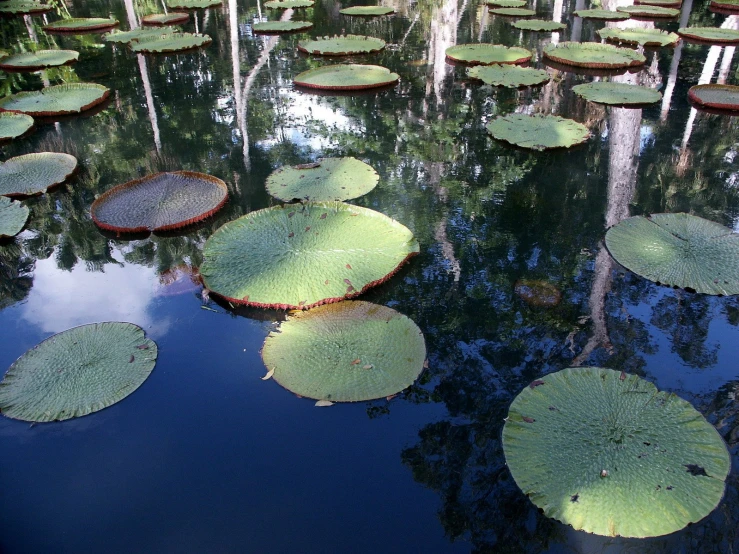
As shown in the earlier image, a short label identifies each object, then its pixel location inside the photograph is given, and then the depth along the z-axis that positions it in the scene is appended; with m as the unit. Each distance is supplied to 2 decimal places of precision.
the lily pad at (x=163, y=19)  8.29
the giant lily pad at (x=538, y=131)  4.03
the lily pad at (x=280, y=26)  7.80
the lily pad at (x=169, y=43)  6.72
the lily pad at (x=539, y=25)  7.55
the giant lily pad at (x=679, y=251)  2.58
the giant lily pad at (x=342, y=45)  6.61
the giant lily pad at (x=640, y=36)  6.90
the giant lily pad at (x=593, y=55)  6.02
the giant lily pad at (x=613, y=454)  1.63
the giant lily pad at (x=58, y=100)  4.86
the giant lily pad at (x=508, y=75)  5.37
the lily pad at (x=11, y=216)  3.10
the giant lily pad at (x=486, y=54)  6.09
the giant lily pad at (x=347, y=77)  5.43
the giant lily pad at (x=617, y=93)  4.85
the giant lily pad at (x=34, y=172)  3.58
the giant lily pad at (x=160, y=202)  3.13
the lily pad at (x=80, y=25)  8.00
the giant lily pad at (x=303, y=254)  2.51
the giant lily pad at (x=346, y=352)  2.08
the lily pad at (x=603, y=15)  8.05
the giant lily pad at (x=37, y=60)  6.32
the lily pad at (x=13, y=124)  4.35
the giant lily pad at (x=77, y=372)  2.02
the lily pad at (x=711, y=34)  6.84
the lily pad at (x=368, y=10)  8.71
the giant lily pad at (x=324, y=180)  3.41
